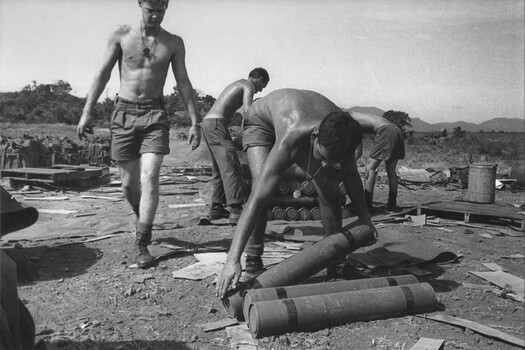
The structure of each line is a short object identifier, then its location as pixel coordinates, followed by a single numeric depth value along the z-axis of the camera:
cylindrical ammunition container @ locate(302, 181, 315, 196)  7.97
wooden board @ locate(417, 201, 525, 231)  7.70
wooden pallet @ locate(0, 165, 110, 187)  11.49
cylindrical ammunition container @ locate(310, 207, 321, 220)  8.00
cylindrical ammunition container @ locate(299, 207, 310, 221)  7.91
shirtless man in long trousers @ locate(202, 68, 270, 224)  6.67
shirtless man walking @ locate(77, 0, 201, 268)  5.00
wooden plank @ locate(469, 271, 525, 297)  4.51
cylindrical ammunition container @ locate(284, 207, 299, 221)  7.84
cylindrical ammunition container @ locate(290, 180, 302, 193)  7.82
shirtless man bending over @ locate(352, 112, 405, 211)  8.48
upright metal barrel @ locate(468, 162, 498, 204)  8.66
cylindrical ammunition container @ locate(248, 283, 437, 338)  3.42
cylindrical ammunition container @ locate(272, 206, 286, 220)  7.79
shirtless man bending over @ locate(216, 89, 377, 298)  3.65
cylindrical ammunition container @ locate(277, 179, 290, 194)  7.87
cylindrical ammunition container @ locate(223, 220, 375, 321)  3.80
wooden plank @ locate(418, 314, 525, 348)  3.44
